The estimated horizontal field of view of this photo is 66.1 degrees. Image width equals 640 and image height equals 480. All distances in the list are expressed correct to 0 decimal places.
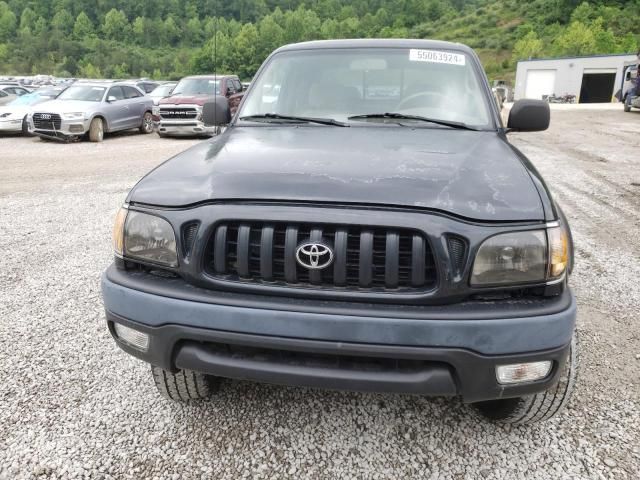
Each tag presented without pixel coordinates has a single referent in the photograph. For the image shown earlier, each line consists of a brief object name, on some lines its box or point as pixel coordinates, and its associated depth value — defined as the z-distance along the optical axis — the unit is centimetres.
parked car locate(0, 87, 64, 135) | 1470
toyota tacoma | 167
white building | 4878
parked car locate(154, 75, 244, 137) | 1397
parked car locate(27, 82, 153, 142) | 1305
